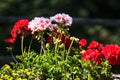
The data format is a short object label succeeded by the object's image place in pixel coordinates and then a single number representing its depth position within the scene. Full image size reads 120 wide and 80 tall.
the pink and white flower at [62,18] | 3.90
